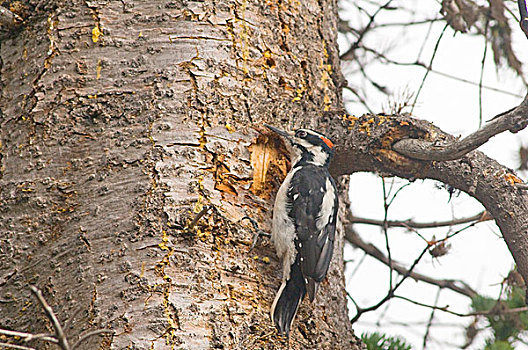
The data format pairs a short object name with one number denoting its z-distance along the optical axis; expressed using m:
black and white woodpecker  5.39
